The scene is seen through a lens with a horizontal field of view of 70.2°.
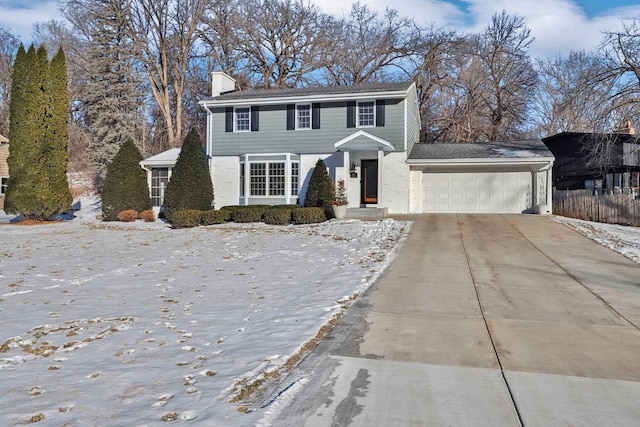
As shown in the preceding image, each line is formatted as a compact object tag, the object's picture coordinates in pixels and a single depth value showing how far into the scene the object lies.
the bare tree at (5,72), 35.91
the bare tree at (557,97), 34.28
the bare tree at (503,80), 30.81
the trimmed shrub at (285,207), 17.42
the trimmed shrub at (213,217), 16.91
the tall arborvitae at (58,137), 18.81
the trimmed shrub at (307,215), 16.00
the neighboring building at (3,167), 26.00
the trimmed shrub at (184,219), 16.52
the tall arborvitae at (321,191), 17.23
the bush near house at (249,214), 17.11
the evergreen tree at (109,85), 30.64
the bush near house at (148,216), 18.94
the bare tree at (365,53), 32.53
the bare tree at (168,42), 32.44
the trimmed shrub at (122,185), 19.20
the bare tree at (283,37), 32.47
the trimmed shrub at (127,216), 18.75
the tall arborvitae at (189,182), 17.80
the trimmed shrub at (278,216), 16.27
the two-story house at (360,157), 18.80
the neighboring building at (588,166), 24.92
